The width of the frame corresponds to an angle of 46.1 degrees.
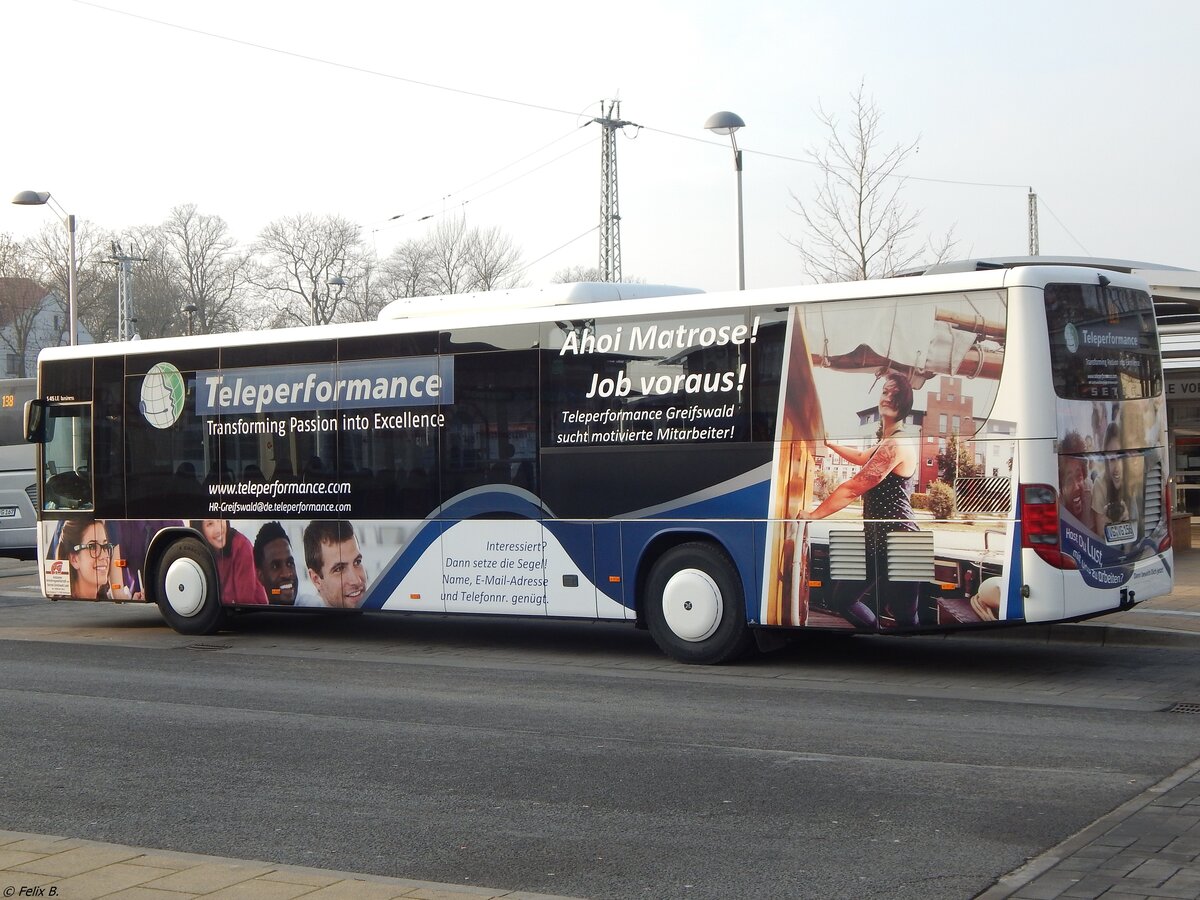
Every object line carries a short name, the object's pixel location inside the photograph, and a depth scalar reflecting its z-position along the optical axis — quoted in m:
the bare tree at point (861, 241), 26.44
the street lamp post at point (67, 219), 32.19
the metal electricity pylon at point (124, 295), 50.81
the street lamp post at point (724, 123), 21.89
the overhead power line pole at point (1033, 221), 61.66
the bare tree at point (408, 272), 71.31
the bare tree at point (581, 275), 69.67
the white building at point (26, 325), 78.25
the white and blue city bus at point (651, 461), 10.86
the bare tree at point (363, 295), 72.00
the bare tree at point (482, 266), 70.75
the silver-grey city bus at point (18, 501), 27.02
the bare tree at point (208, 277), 76.00
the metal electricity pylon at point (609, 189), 37.35
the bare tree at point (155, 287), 75.75
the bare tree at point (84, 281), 77.12
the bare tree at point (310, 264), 72.62
